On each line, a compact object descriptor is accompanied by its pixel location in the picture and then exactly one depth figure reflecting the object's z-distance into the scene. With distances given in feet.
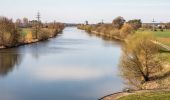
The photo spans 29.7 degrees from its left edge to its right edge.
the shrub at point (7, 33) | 214.90
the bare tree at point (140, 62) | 95.35
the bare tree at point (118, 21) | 462.39
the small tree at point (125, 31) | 322.42
